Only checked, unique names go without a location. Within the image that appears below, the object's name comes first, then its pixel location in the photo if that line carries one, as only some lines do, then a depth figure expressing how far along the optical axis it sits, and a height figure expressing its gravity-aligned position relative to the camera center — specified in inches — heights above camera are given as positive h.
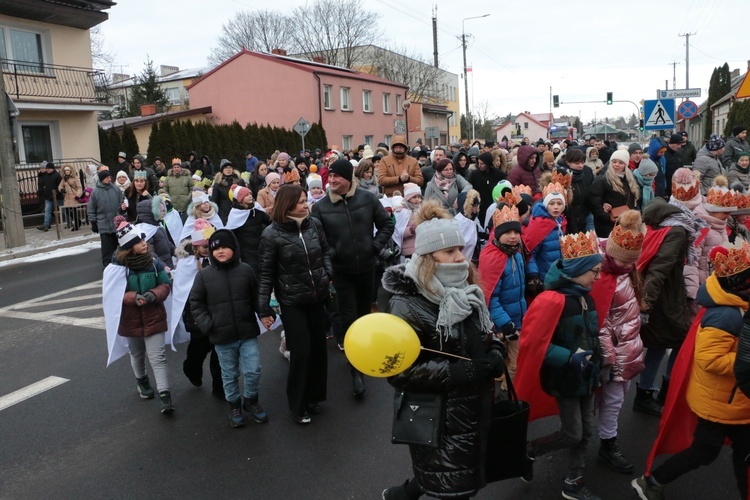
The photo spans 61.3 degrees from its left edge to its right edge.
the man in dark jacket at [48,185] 725.9 +1.3
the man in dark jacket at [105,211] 469.5 -20.3
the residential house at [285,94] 1567.4 +203.0
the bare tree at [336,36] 2556.6 +542.5
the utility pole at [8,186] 601.3 +2.7
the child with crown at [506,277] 193.0 -35.6
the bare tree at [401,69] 2469.2 +383.8
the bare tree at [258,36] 2711.6 +599.3
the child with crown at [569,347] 146.6 -44.1
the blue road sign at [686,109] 730.8 +48.5
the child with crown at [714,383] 134.2 -51.6
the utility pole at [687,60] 2588.6 +379.1
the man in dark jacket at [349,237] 224.7 -24.2
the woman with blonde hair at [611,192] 343.6 -20.0
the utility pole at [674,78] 3800.2 +447.3
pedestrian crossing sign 647.1 +37.5
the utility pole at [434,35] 1774.1 +366.8
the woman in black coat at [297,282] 201.3 -34.9
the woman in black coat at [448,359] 122.6 -38.1
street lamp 1699.1 +197.9
